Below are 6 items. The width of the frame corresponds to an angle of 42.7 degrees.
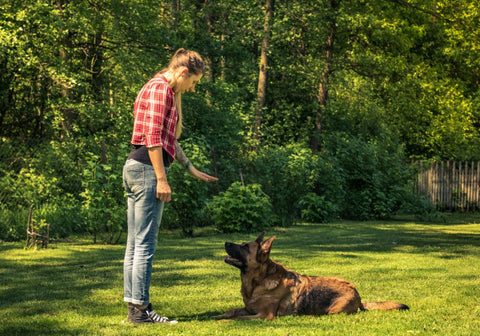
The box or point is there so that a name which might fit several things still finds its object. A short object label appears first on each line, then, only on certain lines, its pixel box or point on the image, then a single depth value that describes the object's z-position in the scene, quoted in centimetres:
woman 512
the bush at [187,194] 1388
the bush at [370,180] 2117
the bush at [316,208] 1920
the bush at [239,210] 1488
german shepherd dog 576
